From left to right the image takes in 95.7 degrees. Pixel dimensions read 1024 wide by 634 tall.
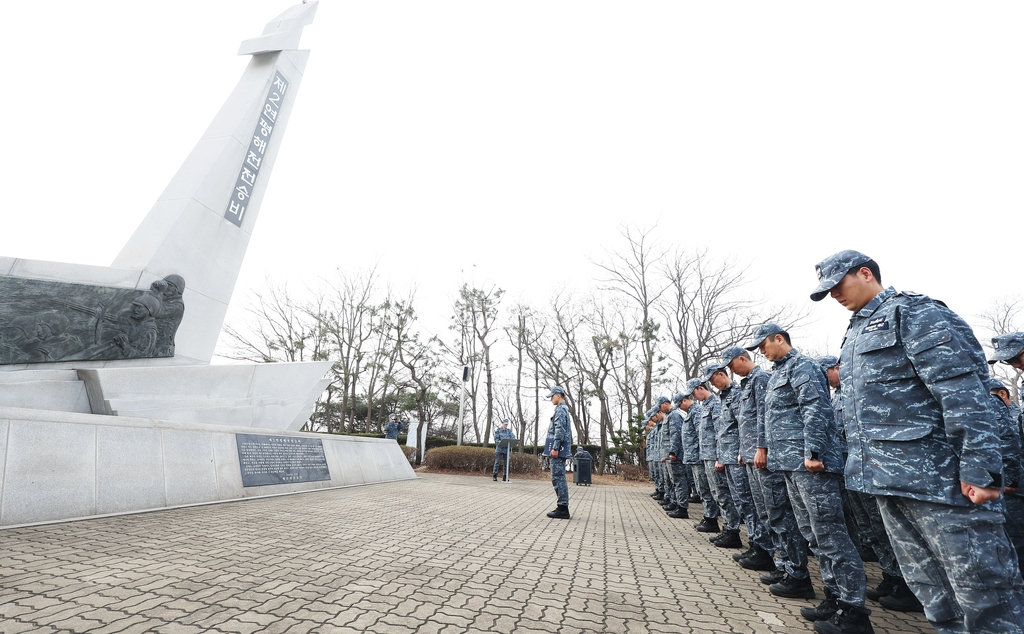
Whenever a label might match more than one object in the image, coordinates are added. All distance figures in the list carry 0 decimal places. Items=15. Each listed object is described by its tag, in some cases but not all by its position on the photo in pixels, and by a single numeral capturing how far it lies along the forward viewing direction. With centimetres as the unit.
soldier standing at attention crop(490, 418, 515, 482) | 1588
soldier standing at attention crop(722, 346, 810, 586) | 368
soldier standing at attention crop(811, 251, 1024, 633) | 190
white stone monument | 500
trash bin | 1641
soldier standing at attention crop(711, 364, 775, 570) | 448
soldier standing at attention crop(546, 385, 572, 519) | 736
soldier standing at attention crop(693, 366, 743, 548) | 560
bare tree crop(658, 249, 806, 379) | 2083
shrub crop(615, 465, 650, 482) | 1980
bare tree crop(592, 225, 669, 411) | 2142
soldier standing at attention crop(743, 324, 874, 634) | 285
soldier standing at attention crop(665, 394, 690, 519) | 868
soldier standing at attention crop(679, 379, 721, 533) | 679
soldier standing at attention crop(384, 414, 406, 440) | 1703
